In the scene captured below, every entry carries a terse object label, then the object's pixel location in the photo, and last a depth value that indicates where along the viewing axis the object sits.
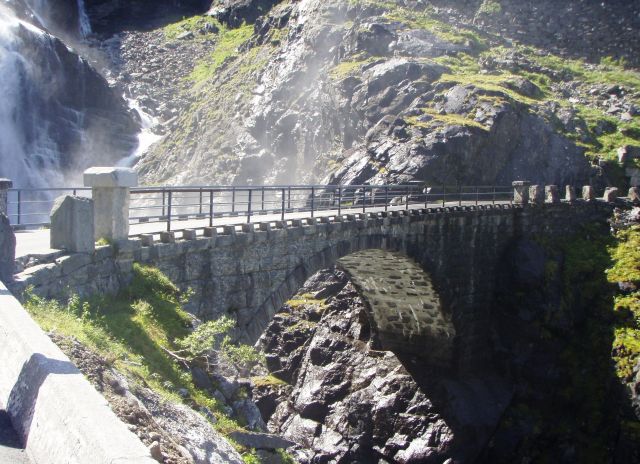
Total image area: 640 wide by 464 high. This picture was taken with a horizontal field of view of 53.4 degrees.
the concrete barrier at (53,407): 3.42
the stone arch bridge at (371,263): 10.12
